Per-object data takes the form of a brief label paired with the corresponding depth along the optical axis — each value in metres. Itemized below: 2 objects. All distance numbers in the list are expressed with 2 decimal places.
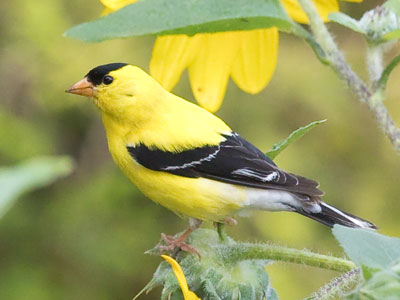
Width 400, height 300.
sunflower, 2.17
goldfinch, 2.16
